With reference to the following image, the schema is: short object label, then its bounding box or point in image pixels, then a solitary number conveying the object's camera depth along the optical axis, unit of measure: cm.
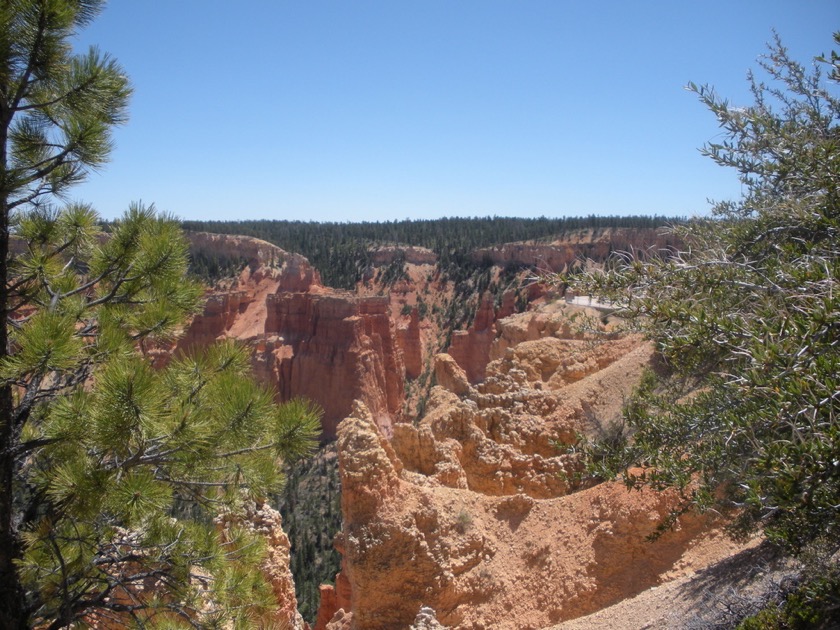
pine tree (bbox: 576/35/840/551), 290
